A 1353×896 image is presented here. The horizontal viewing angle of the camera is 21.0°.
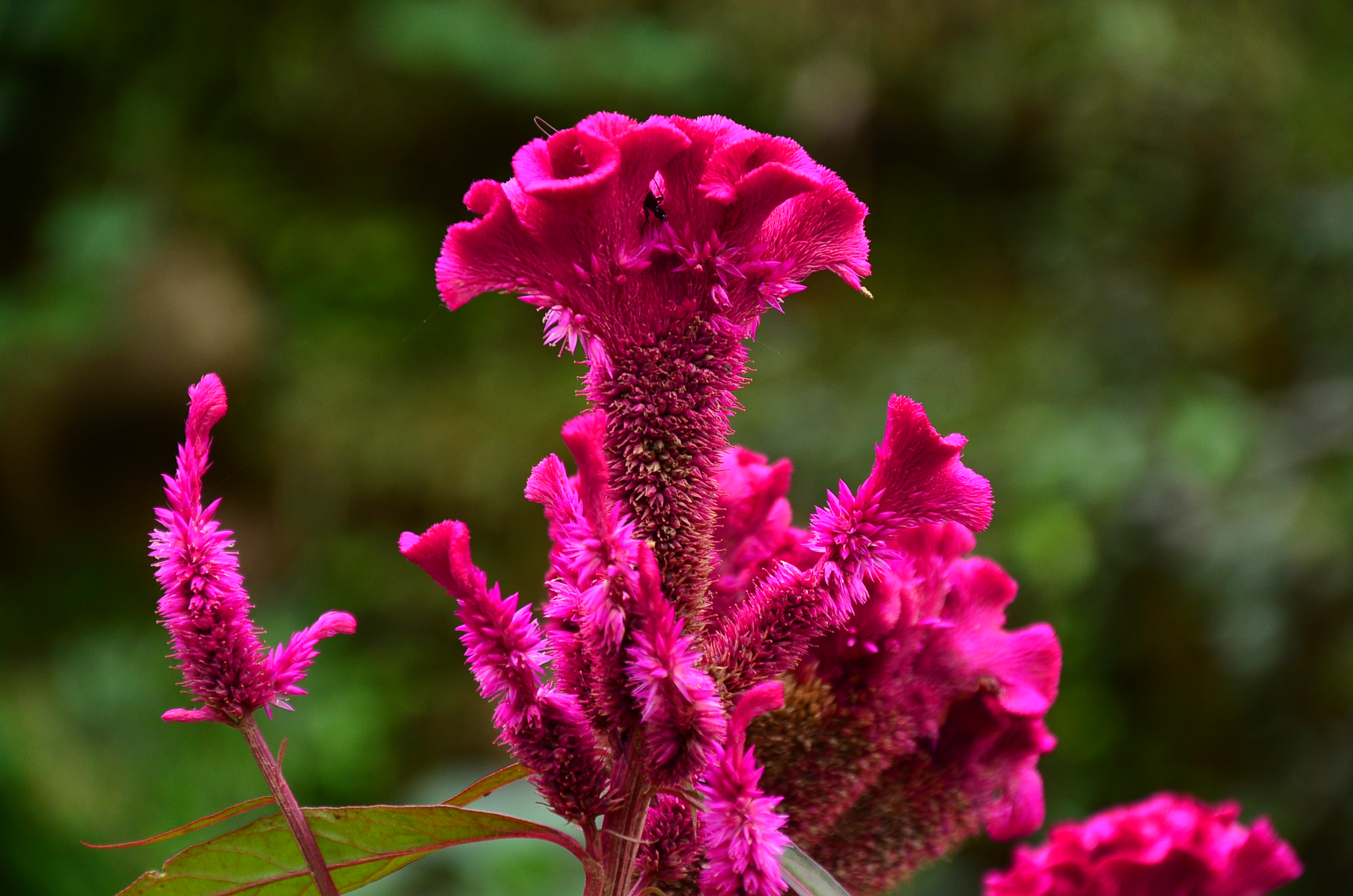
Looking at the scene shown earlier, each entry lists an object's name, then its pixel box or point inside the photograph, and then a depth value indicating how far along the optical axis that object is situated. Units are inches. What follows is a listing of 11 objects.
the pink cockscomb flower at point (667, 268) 26.1
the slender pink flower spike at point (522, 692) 26.2
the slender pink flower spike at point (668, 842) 26.8
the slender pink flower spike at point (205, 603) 26.3
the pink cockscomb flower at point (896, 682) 26.7
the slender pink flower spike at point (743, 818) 25.8
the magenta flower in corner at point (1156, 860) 29.7
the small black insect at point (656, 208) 26.6
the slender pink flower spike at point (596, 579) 25.9
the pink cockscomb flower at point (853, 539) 26.5
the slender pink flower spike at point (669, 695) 25.7
